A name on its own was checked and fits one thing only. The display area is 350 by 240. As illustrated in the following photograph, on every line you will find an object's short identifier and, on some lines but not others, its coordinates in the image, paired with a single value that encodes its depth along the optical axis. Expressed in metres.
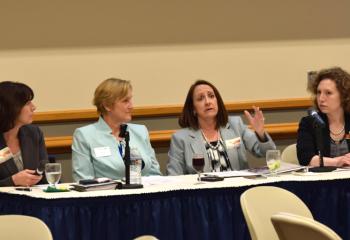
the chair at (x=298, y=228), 3.68
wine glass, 6.97
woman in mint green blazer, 7.92
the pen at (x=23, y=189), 6.76
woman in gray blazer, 8.47
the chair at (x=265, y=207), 5.24
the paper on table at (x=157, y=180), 6.99
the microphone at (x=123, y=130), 7.08
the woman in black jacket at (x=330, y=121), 8.23
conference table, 6.31
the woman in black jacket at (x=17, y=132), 7.46
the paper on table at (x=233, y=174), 7.32
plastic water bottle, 6.93
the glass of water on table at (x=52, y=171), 6.57
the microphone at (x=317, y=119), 7.72
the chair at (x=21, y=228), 4.81
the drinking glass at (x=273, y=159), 7.18
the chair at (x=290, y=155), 8.85
